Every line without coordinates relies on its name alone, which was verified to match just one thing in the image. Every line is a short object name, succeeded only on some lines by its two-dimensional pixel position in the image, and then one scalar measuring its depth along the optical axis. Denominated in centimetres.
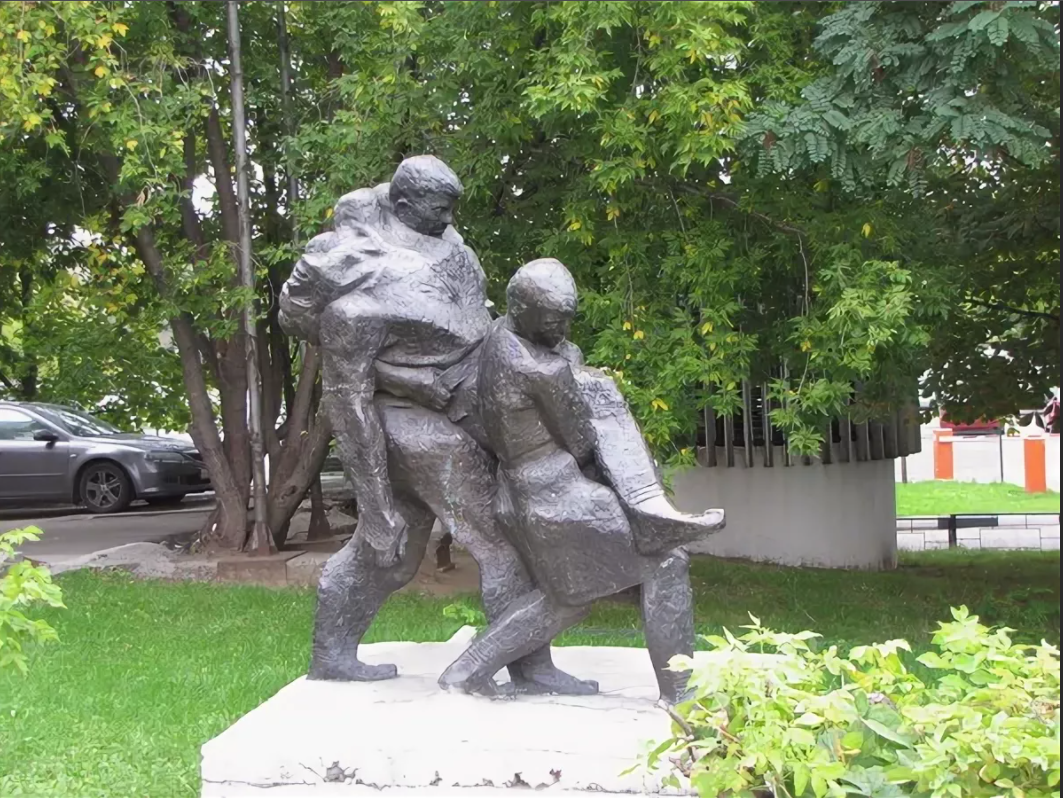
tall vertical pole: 1020
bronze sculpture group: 434
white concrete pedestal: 397
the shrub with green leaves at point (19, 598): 409
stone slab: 1039
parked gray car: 1573
